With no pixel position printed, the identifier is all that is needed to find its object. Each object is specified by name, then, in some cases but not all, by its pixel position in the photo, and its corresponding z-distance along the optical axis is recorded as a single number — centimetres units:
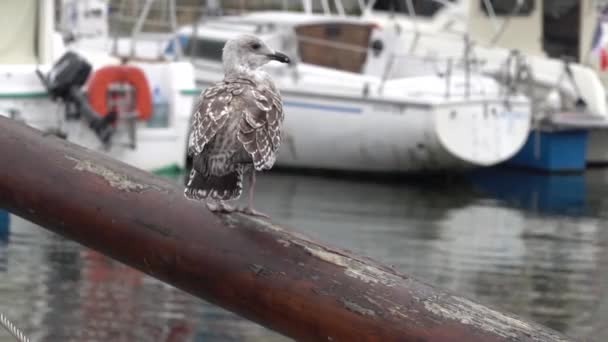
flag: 2116
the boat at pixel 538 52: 1964
